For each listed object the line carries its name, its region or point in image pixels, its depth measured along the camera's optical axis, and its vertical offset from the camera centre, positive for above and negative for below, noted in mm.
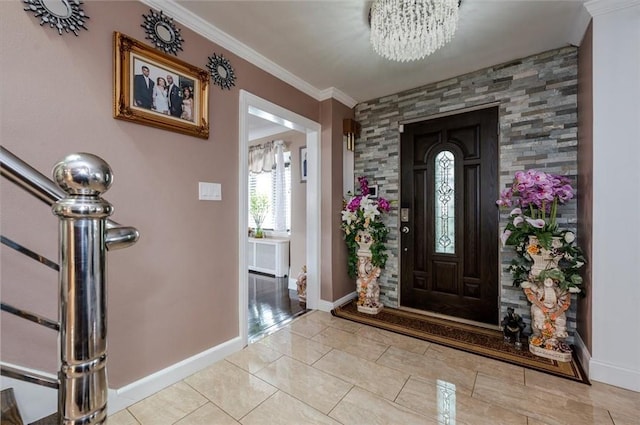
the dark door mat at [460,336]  2023 -1169
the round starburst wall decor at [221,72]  2119 +1123
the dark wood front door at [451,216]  2711 -62
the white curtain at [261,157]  4902 +997
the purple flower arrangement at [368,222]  3035 -134
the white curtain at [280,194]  4766 +305
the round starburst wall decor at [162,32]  1770 +1213
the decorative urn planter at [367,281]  3094 -814
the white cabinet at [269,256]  4680 -805
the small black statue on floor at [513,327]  2342 -1029
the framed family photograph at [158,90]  1633 +812
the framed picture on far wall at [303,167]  4398 +715
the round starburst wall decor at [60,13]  1365 +1040
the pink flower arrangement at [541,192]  2131 +141
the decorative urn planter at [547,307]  2109 -770
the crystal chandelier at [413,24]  1591 +1145
